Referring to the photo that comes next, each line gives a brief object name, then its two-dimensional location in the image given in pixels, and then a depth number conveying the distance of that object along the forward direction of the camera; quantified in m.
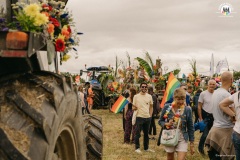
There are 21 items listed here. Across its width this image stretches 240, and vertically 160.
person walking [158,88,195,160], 6.16
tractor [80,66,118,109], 22.83
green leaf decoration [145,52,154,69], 18.69
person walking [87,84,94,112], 17.81
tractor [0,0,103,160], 2.02
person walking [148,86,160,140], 12.43
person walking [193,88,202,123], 12.05
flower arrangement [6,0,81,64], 2.44
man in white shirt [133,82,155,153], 9.67
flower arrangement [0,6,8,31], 2.18
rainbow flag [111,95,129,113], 10.32
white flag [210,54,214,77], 22.07
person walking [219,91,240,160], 5.41
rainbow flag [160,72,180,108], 7.92
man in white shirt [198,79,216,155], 8.59
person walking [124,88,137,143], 10.96
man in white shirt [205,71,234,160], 6.21
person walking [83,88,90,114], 15.95
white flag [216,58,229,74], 22.46
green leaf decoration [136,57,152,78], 18.64
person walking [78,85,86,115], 14.21
